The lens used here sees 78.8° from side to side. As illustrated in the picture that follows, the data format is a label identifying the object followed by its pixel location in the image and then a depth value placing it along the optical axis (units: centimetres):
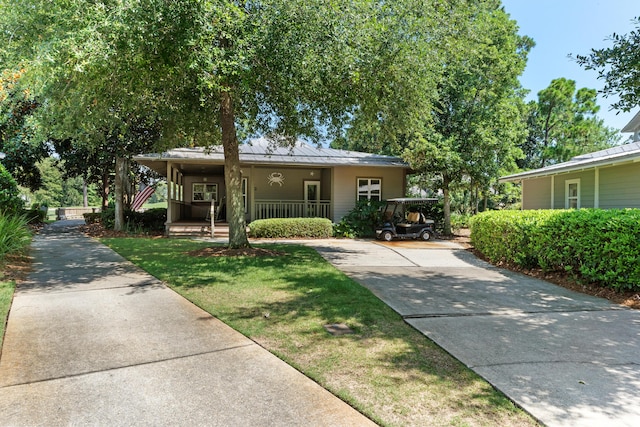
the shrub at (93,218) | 1999
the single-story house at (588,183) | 1069
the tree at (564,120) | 2261
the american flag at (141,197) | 1913
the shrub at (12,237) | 778
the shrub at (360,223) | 1555
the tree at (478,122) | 1455
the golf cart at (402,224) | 1416
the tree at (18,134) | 1566
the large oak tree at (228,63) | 591
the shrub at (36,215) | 2073
